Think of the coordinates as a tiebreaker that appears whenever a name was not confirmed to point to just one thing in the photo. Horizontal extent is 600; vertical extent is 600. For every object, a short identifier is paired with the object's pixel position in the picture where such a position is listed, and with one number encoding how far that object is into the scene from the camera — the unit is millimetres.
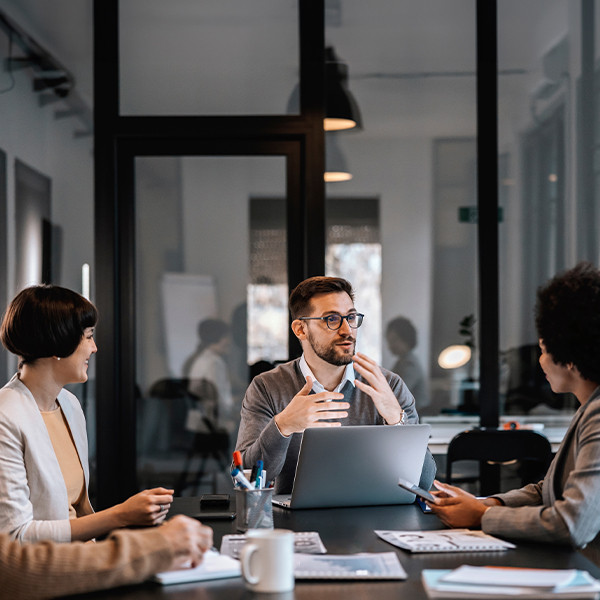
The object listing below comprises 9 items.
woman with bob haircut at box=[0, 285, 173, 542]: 2088
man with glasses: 2639
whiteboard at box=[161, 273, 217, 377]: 4328
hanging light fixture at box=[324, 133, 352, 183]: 4305
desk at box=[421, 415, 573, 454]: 4242
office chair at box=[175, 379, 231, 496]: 4297
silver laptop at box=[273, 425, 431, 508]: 2262
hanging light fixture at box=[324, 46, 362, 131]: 4285
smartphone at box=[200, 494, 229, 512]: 2395
